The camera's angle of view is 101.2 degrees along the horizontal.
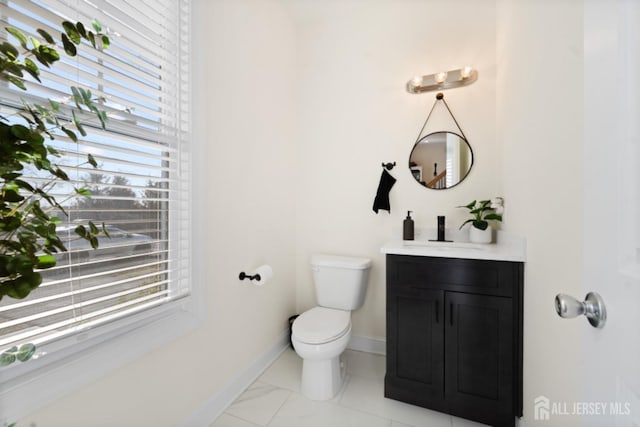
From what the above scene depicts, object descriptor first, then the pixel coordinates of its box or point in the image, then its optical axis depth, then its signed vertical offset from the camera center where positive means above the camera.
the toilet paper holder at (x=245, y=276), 1.60 -0.40
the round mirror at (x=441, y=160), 1.90 +0.38
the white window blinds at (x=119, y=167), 0.81 +0.18
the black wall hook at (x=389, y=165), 2.06 +0.36
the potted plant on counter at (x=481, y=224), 1.71 -0.08
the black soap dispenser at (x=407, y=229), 1.91 -0.13
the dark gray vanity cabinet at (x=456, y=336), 1.31 -0.66
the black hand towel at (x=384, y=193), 2.04 +0.14
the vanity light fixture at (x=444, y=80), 1.81 +0.93
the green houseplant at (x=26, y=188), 0.43 +0.04
